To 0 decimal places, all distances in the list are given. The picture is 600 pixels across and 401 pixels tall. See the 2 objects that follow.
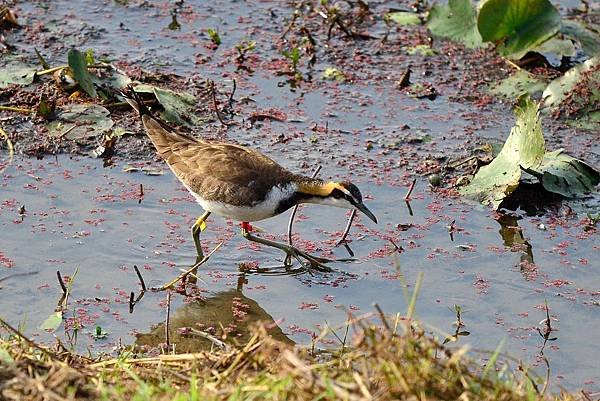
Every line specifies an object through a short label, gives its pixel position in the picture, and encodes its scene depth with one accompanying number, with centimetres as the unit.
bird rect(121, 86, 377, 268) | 1546
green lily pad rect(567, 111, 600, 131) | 1936
